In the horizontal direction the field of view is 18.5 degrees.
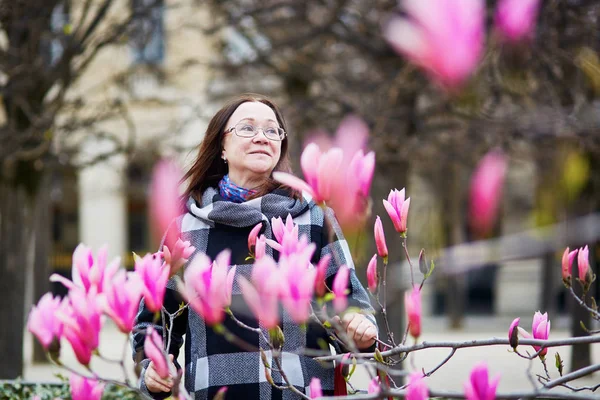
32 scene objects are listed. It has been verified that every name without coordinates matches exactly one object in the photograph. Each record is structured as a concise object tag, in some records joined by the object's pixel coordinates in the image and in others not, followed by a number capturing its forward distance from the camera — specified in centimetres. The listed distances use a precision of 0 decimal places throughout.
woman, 327
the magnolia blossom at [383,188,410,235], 285
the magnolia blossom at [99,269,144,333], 246
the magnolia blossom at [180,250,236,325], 247
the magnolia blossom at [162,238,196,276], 282
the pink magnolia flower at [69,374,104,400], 259
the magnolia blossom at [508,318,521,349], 269
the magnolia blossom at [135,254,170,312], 254
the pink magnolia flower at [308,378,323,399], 260
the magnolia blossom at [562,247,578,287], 315
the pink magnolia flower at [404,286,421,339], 263
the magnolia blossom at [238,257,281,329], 238
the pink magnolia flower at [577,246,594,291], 316
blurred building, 2157
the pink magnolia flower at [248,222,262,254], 295
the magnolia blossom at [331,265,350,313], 254
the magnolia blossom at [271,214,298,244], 285
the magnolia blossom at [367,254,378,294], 278
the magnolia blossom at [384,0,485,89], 247
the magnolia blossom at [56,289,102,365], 244
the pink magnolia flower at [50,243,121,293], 256
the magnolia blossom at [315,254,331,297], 255
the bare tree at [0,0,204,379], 814
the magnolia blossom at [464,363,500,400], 245
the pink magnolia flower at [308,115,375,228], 246
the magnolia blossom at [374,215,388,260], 280
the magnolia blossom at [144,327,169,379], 251
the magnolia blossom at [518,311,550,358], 300
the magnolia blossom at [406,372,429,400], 252
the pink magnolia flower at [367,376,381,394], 266
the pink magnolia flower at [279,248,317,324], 238
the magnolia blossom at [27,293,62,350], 246
